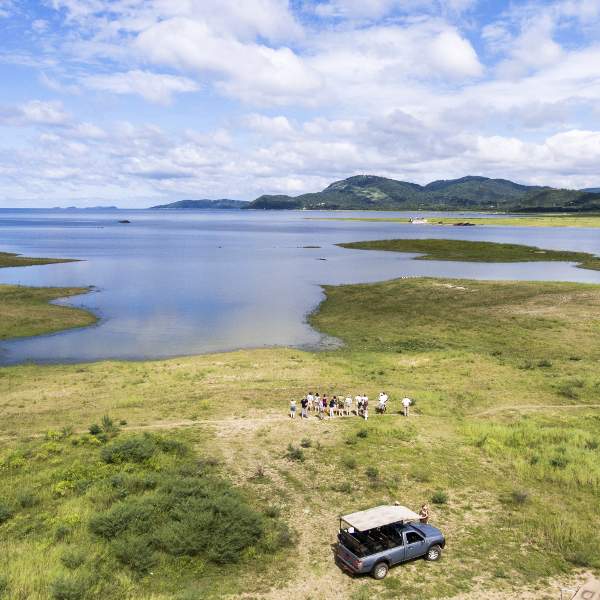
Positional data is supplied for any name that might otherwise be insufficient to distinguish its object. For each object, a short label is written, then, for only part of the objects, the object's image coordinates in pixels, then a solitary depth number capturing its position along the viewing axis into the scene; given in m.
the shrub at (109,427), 32.84
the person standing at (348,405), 37.81
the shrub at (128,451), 28.28
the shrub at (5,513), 22.48
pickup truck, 19.53
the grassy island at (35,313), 70.31
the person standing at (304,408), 36.41
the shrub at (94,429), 32.50
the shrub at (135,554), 19.38
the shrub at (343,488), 25.88
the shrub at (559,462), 28.30
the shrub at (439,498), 24.88
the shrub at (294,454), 29.69
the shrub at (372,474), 27.19
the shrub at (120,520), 21.09
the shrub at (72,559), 18.73
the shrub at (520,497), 24.88
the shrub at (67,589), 16.61
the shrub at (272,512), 23.39
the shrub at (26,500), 23.86
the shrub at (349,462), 28.55
